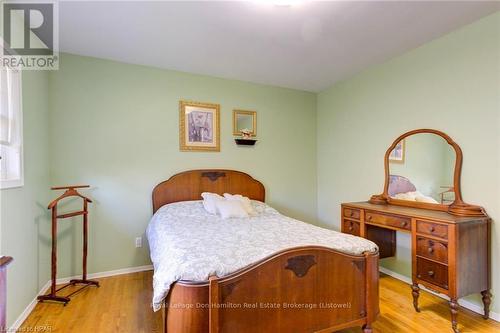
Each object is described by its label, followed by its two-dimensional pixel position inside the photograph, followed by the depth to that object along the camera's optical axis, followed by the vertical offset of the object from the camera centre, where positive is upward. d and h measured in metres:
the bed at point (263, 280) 1.51 -0.73
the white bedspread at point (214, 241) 1.58 -0.59
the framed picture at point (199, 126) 3.47 +0.53
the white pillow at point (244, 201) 3.14 -0.44
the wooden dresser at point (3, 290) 1.11 -0.53
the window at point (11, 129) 2.01 +0.30
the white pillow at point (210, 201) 3.06 -0.42
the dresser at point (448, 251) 2.07 -0.71
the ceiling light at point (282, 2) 2.00 +1.26
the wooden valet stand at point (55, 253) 2.45 -0.87
